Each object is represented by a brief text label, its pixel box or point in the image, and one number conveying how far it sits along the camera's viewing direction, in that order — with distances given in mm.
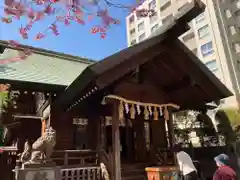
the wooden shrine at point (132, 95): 6613
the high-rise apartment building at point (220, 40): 27328
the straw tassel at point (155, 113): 8241
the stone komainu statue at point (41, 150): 5867
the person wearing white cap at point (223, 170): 3549
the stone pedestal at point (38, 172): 5473
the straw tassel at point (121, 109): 7195
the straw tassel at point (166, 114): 8474
